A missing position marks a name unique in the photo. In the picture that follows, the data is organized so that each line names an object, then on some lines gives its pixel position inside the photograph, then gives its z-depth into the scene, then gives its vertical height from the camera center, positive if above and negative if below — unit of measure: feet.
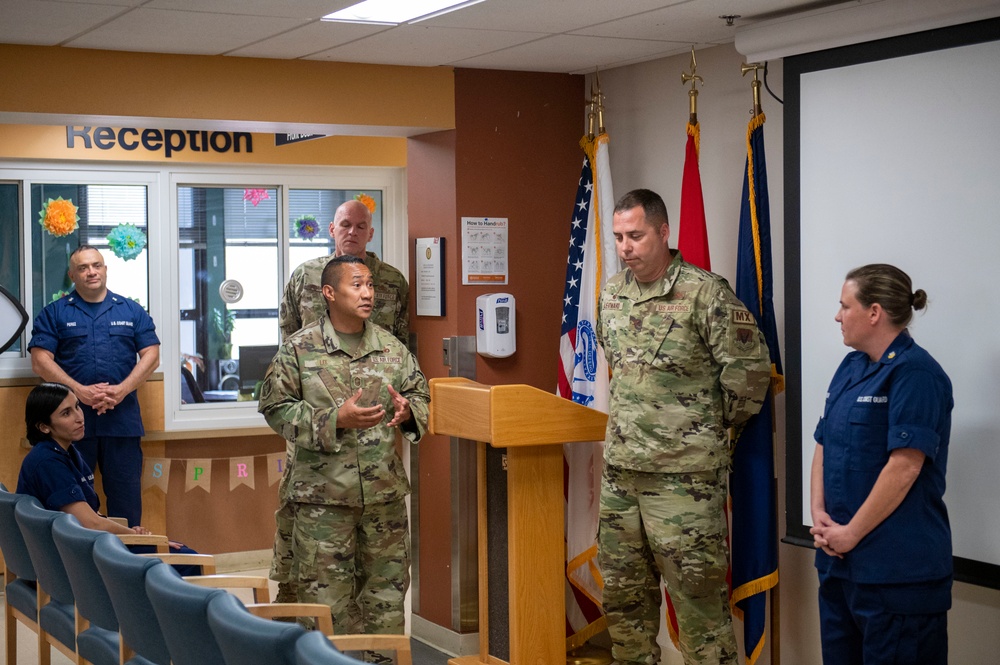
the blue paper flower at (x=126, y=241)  21.26 +1.29
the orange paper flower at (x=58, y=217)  20.83 +1.71
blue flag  13.91 -1.95
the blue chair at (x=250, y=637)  7.79 -2.26
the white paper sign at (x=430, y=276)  17.47 +0.46
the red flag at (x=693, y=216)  14.84 +1.14
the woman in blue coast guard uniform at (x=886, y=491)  10.87 -1.84
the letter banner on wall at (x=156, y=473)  21.30 -3.02
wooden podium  14.43 -2.47
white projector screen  11.58 +0.92
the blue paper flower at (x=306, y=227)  22.79 +1.61
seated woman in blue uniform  13.91 -1.76
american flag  16.33 -0.82
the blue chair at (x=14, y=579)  13.44 -3.31
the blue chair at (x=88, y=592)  11.28 -2.79
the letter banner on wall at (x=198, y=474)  21.67 -3.11
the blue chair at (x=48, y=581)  12.38 -2.95
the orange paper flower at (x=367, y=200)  22.88 +2.14
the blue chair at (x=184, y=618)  8.89 -2.43
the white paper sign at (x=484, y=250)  17.31 +0.84
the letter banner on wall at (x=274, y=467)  22.24 -3.06
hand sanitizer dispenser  17.17 -0.29
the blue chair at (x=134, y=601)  10.09 -2.58
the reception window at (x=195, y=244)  20.85 +1.25
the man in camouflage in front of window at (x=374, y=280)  17.57 +0.34
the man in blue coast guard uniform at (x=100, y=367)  19.56 -0.96
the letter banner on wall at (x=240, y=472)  21.98 -3.11
